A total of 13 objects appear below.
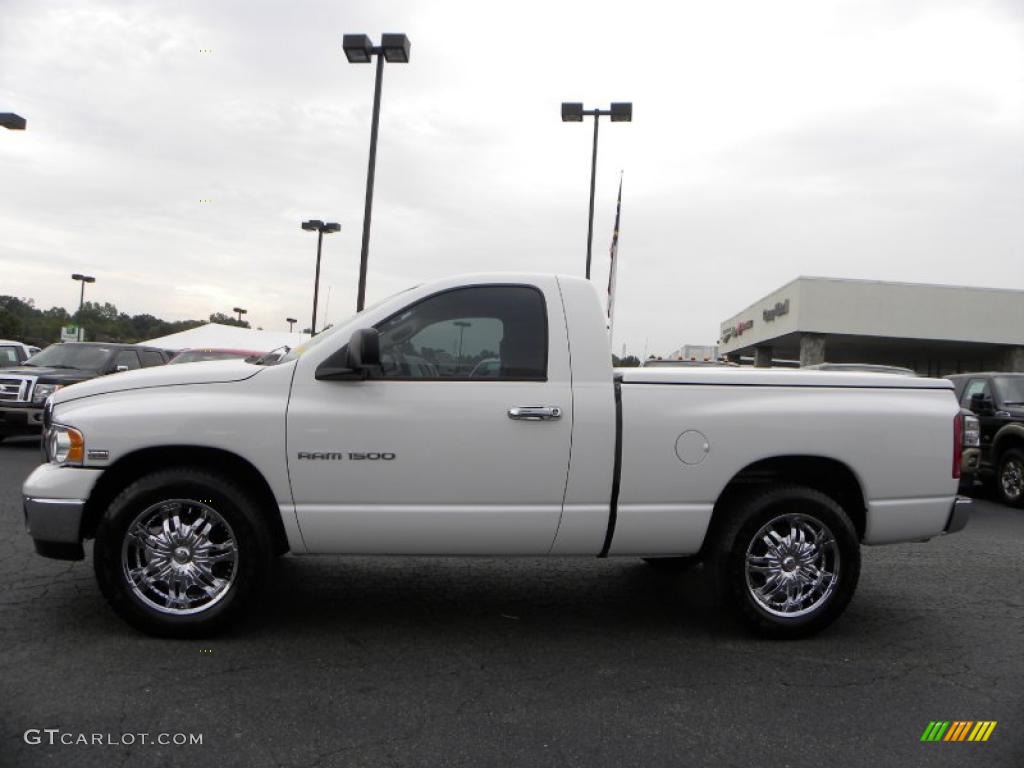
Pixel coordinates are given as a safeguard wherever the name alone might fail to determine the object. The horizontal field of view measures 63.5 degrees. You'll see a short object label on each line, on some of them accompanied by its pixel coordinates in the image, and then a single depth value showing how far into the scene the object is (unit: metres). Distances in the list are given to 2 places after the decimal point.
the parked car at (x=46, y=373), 12.08
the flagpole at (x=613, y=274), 14.09
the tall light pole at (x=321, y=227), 29.81
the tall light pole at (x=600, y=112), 18.70
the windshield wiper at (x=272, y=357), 4.77
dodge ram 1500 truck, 4.14
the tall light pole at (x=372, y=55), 14.46
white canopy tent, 28.50
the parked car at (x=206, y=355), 13.06
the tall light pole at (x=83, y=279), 52.66
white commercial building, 34.88
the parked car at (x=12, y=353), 16.16
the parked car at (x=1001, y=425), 10.77
